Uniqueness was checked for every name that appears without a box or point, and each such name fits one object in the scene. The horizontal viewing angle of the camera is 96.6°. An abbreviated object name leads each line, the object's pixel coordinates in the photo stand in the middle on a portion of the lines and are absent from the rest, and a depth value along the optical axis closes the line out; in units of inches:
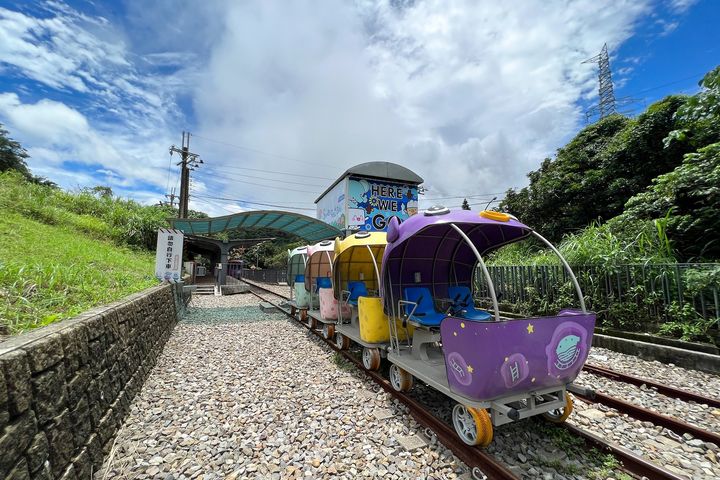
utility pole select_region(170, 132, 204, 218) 979.3
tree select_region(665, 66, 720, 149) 239.6
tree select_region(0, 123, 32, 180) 1219.7
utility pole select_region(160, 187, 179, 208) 1845.5
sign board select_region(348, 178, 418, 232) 816.3
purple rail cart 119.4
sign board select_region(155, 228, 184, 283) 384.2
